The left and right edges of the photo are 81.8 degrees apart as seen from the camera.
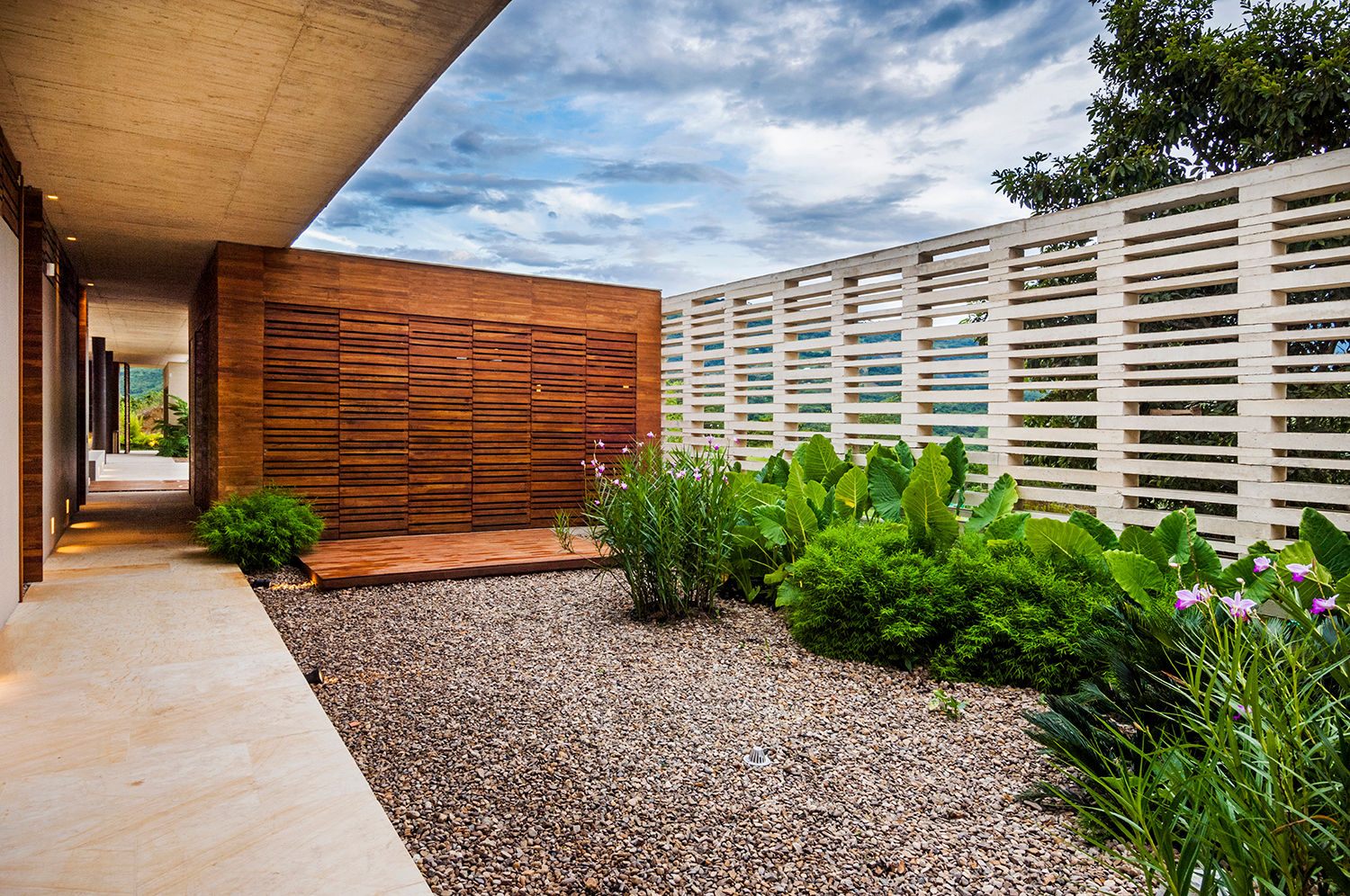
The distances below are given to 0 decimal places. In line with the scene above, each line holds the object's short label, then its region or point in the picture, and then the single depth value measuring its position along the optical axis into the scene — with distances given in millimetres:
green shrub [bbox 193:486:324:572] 5730
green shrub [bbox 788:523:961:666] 3508
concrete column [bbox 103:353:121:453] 19953
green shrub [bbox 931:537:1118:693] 3168
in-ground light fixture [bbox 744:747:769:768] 2578
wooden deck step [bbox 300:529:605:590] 5438
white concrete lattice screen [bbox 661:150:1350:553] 3783
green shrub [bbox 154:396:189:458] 19406
